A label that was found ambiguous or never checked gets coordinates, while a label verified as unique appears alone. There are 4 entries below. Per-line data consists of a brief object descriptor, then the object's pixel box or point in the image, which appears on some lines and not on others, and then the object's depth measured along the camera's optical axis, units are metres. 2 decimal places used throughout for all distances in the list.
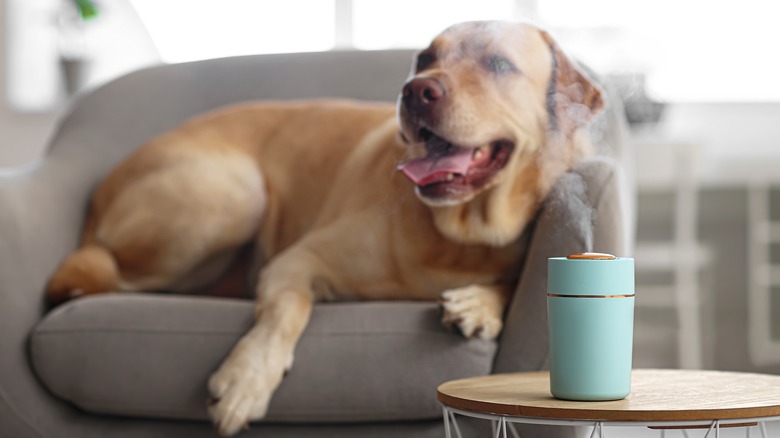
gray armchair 2.11
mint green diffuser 1.67
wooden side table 1.59
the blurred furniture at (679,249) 4.38
